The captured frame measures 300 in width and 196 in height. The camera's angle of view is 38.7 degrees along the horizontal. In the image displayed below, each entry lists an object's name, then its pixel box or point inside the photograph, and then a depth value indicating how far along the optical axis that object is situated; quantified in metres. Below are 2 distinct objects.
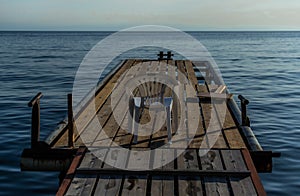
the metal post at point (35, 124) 8.11
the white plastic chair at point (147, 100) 8.41
